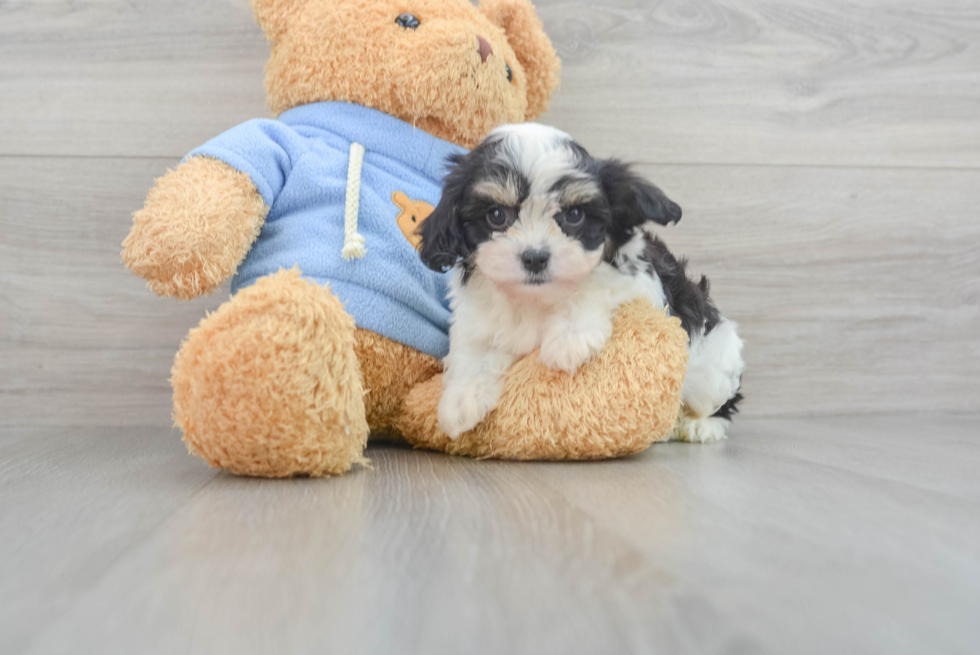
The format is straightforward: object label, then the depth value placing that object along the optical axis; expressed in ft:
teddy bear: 2.30
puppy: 2.41
